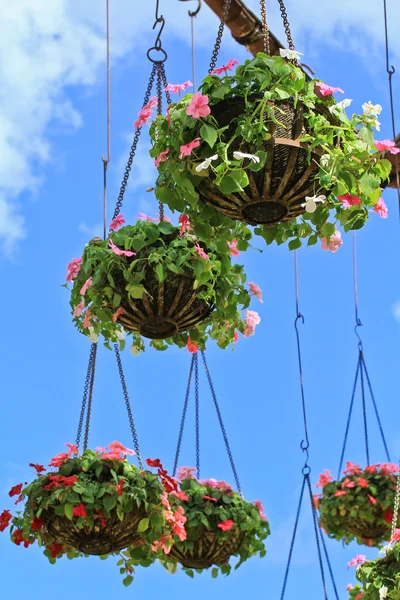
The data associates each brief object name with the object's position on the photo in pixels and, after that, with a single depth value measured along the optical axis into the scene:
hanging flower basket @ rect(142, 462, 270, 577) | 5.94
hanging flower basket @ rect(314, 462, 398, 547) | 7.01
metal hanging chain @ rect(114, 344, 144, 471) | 5.53
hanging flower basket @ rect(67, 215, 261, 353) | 4.80
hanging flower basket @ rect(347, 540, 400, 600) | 4.57
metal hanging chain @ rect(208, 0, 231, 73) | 4.18
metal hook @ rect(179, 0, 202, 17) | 5.74
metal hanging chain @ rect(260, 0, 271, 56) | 4.14
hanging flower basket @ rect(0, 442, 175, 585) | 5.20
